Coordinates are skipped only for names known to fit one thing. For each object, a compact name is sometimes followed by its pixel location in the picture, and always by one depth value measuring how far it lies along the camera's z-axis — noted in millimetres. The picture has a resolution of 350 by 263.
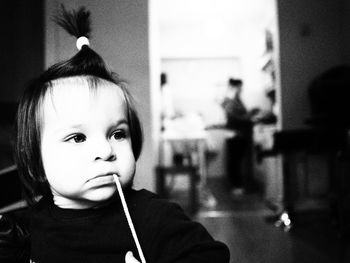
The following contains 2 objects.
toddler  501
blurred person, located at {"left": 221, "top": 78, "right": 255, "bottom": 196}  3117
